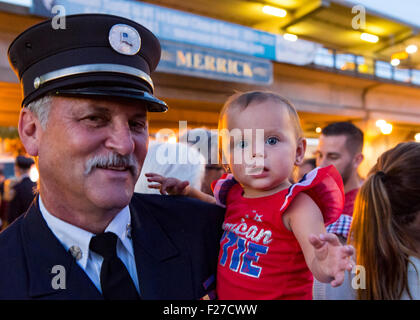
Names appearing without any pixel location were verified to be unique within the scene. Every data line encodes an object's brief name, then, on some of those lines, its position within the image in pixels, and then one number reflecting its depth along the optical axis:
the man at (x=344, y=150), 3.60
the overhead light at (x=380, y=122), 12.39
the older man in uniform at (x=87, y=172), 1.20
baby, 1.42
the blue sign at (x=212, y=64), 7.73
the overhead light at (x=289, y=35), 12.84
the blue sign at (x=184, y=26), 6.43
